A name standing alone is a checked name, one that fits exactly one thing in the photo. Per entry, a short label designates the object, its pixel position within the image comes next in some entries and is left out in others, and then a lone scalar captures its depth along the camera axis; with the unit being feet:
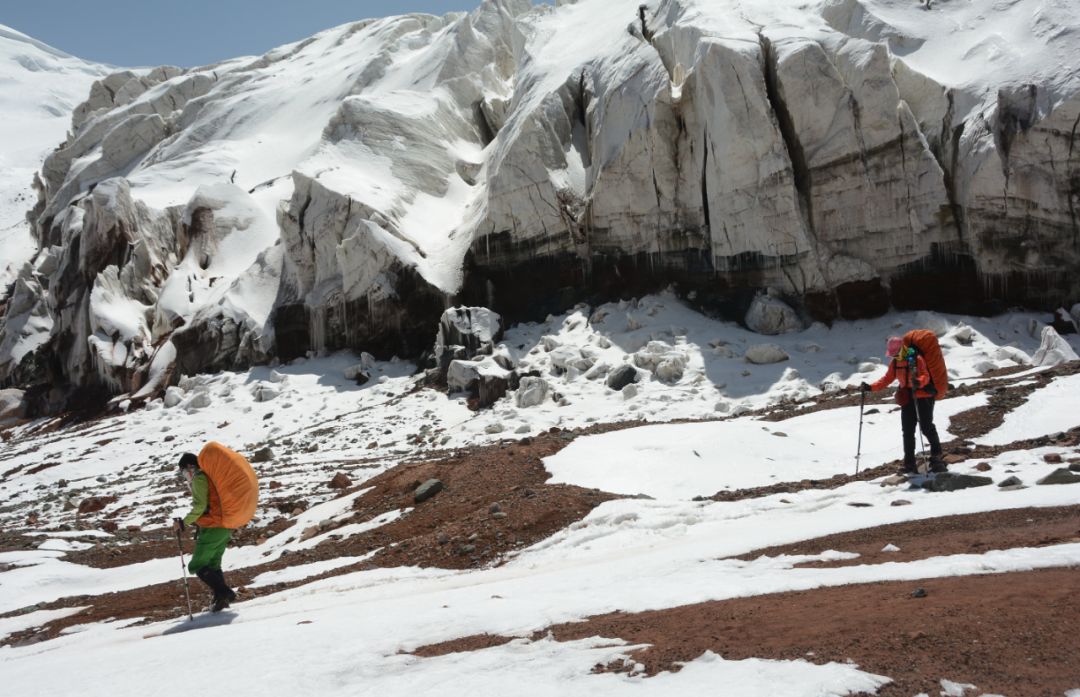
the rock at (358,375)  88.94
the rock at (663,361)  68.13
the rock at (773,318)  72.74
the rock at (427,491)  38.29
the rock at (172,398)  92.17
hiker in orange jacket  30.89
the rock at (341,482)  50.59
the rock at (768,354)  67.51
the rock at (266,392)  87.97
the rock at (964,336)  63.41
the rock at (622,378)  68.44
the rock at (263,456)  63.87
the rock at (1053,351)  55.67
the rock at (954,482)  27.53
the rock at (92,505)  53.88
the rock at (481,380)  71.61
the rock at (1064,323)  62.64
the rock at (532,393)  68.44
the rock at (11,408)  118.01
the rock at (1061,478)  25.28
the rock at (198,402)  89.20
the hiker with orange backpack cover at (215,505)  24.67
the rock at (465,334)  80.02
